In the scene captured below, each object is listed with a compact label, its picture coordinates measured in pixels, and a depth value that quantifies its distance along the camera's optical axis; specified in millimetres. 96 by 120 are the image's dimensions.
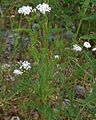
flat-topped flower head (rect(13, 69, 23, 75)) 1515
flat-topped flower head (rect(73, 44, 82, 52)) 1541
